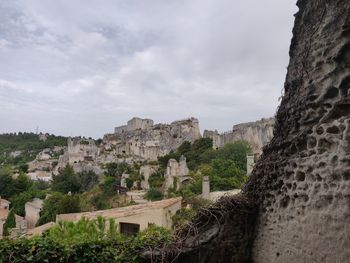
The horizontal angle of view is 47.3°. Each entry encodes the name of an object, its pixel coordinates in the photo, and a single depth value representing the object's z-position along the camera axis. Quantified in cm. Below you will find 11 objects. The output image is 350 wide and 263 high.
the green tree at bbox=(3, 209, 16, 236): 3400
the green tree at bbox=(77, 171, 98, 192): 5525
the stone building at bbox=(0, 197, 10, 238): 3510
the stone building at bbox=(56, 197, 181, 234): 1784
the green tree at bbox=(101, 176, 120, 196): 4562
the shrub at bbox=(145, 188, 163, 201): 3833
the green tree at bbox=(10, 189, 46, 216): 4421
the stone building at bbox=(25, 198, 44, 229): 3725
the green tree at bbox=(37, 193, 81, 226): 3198
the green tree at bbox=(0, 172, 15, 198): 5703
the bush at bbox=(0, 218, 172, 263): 626
